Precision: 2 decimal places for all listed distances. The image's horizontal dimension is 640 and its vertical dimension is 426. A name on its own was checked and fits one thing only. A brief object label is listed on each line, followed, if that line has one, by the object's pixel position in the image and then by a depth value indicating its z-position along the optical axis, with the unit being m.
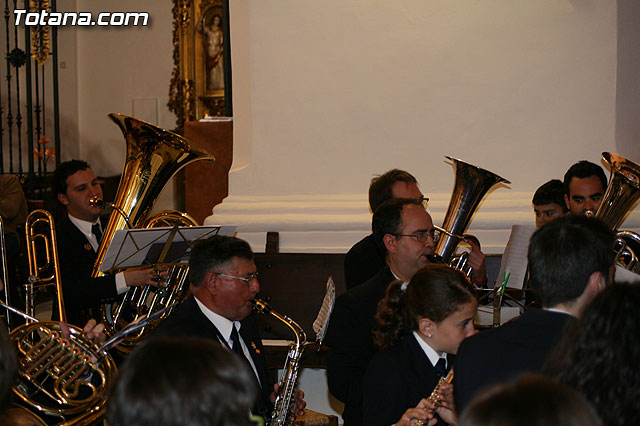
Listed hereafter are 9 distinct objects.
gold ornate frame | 24.50
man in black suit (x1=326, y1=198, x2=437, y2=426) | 6.99
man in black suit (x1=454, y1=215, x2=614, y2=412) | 4.62
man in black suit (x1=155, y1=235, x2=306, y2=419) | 6.57
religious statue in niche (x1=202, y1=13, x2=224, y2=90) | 24.50
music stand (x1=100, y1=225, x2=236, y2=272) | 8.00
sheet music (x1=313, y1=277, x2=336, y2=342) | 6.85
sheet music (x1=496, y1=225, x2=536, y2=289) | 8.14
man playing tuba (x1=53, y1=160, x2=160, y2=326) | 8.91
